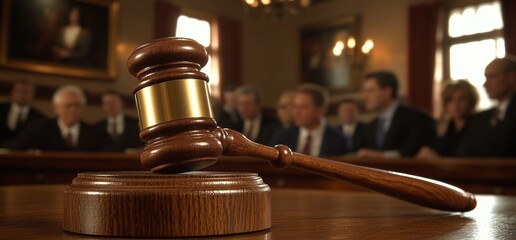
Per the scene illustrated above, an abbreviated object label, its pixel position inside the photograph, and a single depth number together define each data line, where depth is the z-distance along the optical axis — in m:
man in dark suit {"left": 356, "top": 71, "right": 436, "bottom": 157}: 5.88
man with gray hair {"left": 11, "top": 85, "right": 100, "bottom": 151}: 6.36
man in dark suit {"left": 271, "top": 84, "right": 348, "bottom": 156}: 5.82
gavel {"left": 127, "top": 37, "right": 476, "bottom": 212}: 0.76
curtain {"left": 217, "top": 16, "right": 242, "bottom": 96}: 12.29
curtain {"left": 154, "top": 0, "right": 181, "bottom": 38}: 10.91
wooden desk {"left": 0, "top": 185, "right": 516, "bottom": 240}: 0.75
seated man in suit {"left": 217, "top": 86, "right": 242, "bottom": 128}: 7.91
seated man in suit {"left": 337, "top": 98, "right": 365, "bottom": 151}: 9.60
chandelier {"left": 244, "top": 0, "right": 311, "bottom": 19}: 7.34
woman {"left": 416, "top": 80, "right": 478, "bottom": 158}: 5.84
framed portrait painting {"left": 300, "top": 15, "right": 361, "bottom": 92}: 11.68
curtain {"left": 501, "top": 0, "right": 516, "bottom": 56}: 9.37
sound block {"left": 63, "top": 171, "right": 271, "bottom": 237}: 0.70
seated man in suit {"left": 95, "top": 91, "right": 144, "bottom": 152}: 8.00
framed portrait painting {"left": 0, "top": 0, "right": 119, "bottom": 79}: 9.23
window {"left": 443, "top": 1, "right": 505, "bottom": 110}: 9.85
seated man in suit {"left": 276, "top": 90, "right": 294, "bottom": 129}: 7.85
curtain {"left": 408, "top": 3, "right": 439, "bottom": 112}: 10.52
